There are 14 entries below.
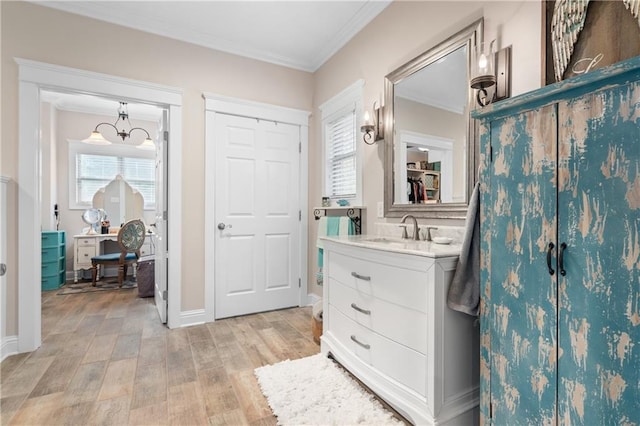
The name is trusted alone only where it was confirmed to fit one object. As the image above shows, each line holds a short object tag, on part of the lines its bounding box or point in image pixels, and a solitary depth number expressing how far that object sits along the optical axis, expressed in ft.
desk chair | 14.51
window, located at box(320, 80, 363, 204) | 9.46
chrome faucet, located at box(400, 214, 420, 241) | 6.80
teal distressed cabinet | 3.06
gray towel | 4.55
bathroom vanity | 4.62
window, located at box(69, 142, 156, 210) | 16.63
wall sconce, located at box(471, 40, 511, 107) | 5.15
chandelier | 14.75
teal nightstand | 13.67
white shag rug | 5.19
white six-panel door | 10.37
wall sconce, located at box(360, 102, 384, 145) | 8.21
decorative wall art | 3.97
